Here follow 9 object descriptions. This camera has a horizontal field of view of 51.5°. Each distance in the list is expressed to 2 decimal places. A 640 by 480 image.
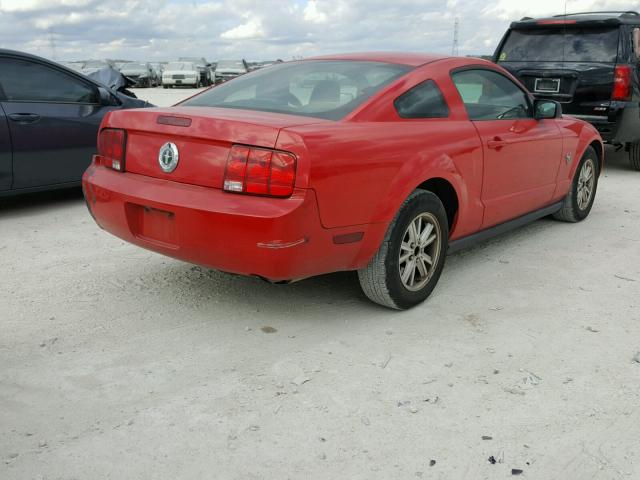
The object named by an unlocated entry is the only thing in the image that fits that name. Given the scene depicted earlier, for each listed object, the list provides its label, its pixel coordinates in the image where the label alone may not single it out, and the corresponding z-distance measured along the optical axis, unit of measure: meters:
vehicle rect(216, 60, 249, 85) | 35.94
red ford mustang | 3.02
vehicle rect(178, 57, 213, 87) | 38.37
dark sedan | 5.71
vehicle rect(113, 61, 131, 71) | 38.22
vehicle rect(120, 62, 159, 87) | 35.72
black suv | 7.70
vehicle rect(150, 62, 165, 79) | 40.69
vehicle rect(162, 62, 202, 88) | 34.72
